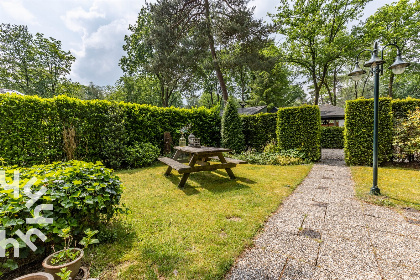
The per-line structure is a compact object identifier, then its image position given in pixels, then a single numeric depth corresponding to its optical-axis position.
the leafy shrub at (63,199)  1.57
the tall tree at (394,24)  14.00
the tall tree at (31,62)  17.36
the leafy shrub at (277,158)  7.25
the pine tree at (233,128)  9.08
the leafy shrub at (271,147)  8.56
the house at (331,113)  14.55
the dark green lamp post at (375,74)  3.53
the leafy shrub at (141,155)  6.93
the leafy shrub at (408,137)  5.91
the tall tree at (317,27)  14.12
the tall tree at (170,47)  10.17
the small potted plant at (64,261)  1.52
